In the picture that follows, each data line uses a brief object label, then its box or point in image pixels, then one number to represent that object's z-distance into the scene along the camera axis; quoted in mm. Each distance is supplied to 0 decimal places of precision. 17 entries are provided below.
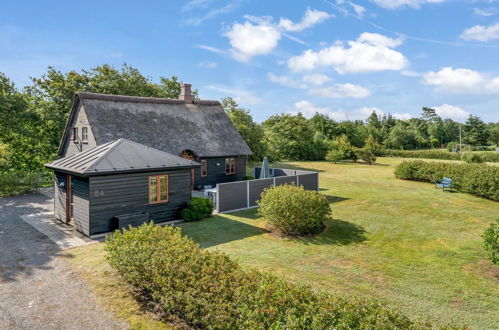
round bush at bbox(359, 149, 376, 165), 43031
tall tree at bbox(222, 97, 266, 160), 32031
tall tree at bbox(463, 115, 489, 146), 75125
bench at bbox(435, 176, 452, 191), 22516
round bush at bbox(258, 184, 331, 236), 11922
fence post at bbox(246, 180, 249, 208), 16812
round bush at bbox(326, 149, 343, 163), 43531
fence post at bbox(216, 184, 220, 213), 15641
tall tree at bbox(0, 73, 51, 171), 22641
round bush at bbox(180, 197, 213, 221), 14008
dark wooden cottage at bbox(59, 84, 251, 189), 20641
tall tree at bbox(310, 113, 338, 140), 61844
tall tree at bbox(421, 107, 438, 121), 103250
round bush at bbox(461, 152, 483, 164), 42188
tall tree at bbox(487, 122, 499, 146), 82062
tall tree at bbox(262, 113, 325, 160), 47531
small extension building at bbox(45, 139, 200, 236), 11953
